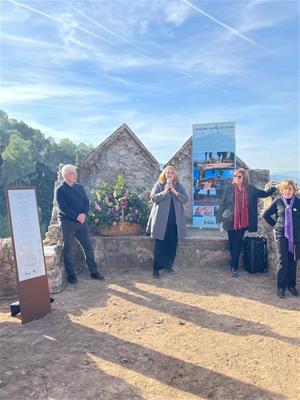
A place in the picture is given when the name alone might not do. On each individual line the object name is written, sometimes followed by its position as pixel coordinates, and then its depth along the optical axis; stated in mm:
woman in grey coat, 6039
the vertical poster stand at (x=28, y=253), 4352
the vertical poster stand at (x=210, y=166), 7996
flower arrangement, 7047
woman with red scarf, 6031
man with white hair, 5699
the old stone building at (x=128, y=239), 5562
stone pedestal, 6801
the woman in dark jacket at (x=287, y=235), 5203
